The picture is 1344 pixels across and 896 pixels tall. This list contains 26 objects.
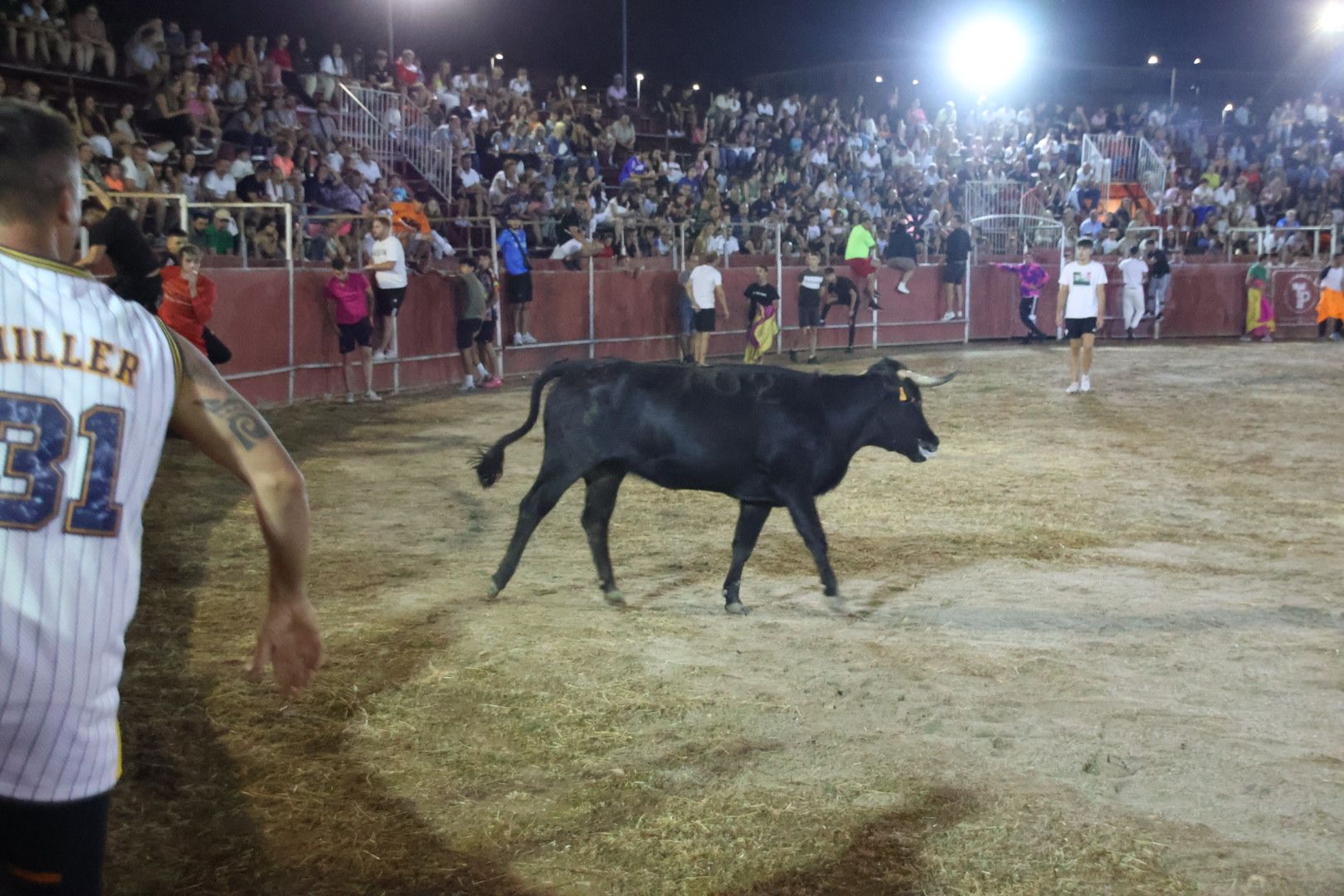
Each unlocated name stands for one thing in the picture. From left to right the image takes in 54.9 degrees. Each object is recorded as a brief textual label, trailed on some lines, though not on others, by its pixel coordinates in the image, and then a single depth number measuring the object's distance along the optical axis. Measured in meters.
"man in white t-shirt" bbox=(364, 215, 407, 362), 15.13
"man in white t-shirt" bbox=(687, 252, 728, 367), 19.52
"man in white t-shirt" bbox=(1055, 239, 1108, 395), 15.55
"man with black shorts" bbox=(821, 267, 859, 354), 22.52
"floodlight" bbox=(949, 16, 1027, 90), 40.25
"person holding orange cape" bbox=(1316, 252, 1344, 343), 25.27
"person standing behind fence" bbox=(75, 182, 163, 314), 8.63
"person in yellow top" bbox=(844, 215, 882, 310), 23.31
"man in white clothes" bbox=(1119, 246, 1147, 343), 26.14
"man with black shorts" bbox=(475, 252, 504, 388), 16.97
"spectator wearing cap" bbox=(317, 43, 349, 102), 19.88
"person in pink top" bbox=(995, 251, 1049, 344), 25.52
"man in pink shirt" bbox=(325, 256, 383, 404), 14.80
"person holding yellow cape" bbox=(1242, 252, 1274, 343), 26.36
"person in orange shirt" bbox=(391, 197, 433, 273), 16.95
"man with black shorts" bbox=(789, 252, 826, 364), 21.39
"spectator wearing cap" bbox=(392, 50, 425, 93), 22.16
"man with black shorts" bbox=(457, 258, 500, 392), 16.41
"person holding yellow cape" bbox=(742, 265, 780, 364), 19.59
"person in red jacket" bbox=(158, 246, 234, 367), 10.84
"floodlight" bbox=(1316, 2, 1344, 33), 40.59
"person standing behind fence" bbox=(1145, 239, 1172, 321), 26.70
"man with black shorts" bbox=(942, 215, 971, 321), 24.83
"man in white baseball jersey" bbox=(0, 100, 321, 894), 1.81
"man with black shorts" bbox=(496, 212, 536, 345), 17.72
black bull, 6.18
